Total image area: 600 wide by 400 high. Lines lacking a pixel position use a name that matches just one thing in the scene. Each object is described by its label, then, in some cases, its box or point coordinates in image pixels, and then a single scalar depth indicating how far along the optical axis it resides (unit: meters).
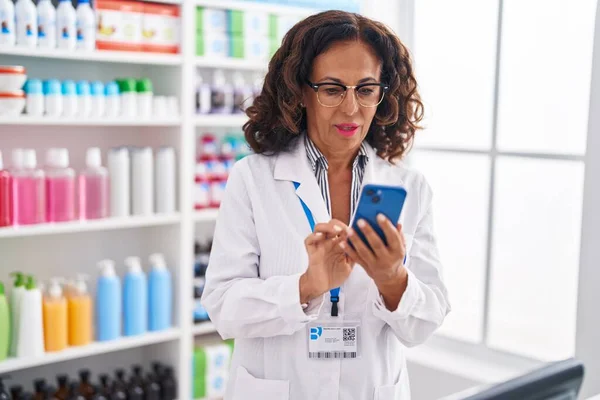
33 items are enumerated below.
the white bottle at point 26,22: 2.40
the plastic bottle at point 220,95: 2.98
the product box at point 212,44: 2.90
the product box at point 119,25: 2.61
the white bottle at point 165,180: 2.82
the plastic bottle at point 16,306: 2.52
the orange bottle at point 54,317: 2.57
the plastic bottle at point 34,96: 2.46
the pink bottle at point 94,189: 2.64
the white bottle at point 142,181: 2.77
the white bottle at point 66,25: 2.49
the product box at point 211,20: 2.87
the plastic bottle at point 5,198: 2.42
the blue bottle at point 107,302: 2.71
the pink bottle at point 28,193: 2.46
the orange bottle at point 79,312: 2.64
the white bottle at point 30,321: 2.50
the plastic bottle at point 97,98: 2.60
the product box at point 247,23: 2.97
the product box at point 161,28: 2.73
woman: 1.39
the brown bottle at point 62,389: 2.66
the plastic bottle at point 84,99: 2.56
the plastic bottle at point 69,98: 2.53
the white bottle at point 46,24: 2.44
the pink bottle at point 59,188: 2.54
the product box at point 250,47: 3.01
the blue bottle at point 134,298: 2.78
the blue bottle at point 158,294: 2.85
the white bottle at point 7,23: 2.36
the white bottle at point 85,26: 2.53
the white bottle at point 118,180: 2.71
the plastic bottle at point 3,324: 2.46
